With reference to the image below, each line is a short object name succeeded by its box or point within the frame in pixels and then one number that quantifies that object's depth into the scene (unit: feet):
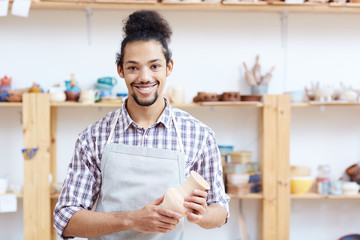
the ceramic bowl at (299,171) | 9.67
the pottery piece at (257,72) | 9.71
